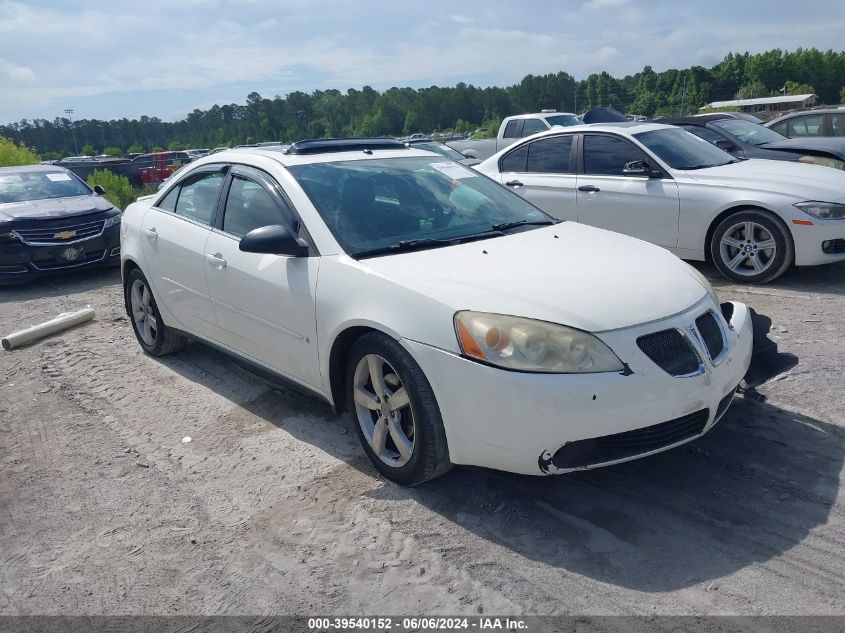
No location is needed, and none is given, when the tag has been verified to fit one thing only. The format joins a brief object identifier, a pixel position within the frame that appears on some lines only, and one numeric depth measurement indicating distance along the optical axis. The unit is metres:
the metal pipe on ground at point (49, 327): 6.62
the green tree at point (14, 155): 19.64
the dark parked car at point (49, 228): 9.38
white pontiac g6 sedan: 3.05
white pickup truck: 17.73
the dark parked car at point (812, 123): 12.98
